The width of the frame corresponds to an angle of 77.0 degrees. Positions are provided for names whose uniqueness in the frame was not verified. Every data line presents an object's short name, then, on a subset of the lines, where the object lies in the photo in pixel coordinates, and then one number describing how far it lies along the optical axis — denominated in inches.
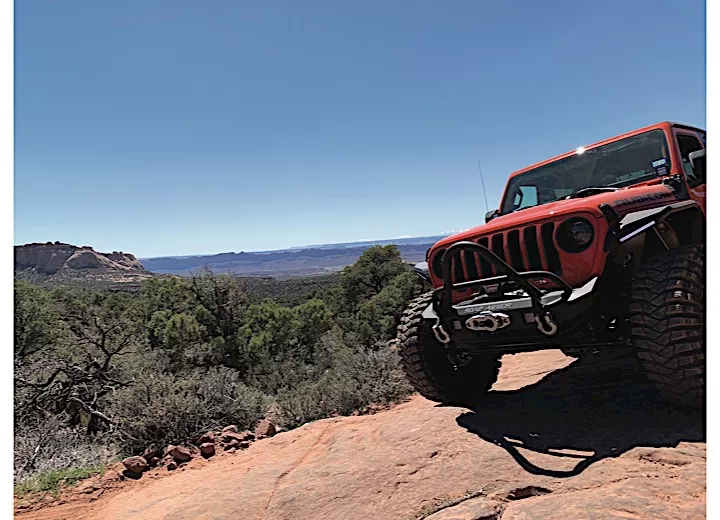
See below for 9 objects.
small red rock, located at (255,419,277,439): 237.3
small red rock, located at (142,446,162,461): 208.1
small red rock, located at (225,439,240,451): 216.3
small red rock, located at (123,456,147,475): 196.3
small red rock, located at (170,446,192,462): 206.9
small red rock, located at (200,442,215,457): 210.5
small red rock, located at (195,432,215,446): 223.2
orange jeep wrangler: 117.3
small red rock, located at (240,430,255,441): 225.5
